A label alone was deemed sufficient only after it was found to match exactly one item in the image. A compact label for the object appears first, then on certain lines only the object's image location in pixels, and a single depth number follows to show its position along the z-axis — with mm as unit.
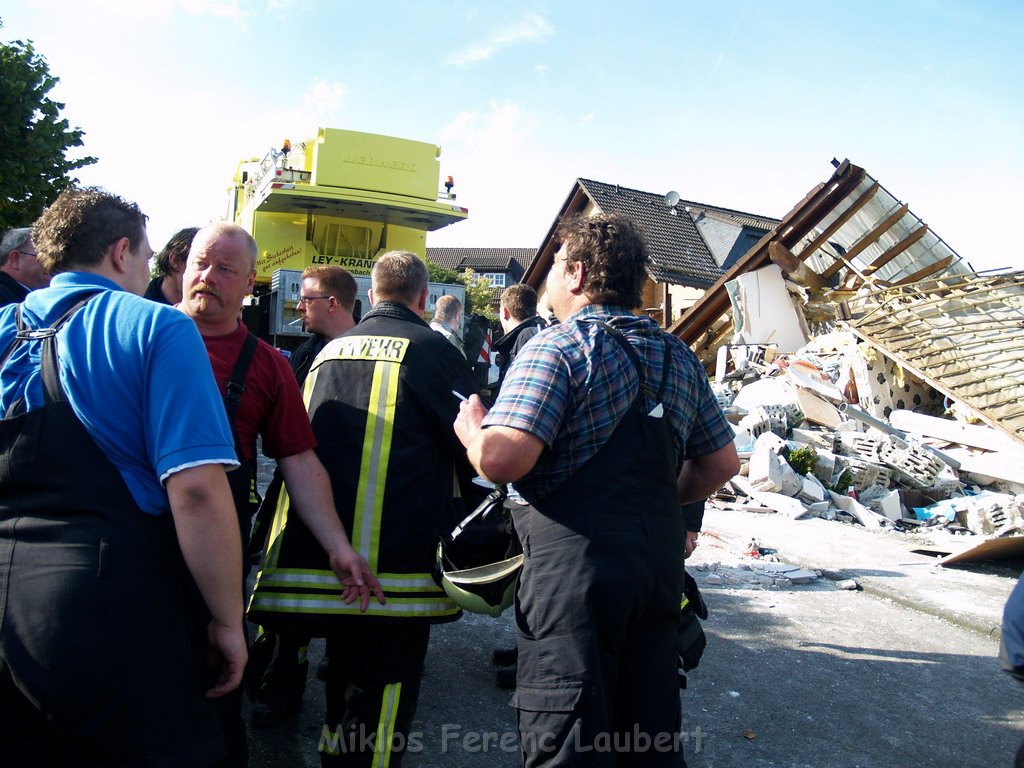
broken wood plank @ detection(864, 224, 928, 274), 13766
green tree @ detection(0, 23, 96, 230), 10047
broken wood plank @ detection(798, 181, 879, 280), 13062
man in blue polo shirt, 1577
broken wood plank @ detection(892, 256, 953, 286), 13898
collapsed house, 8664
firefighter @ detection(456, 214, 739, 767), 1944
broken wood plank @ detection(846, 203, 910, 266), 13414
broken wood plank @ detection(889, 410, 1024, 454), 9523
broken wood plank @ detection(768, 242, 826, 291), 13773
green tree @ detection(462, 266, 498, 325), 34594
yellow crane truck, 9094
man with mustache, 2471
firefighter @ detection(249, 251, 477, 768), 2529
